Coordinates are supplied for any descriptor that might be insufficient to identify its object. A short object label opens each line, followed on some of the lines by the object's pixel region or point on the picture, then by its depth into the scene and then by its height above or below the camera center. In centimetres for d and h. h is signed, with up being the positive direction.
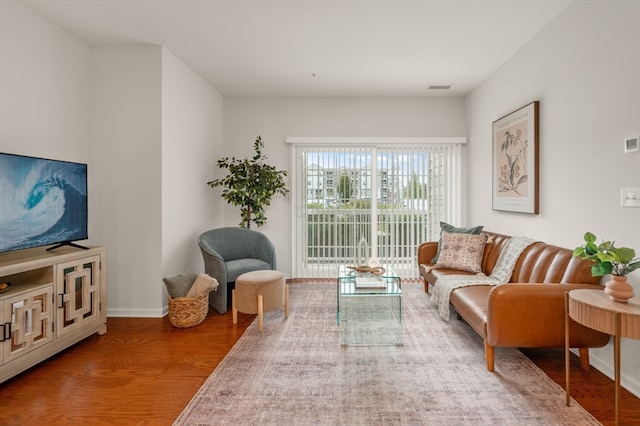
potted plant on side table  182 -30
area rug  194 -117
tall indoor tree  470 +36
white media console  227 -69
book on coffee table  301 -65
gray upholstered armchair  372 -55
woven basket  330 -98
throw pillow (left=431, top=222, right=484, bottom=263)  410 -24
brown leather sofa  230 -73
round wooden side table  168 -55
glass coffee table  296 -108
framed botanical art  334 +55
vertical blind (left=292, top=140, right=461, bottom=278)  527 +26
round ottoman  329 -82
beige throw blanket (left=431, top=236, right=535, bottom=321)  322 -67
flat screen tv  243 +8
